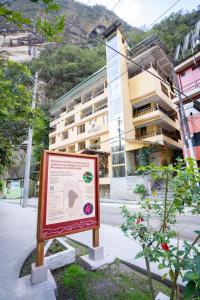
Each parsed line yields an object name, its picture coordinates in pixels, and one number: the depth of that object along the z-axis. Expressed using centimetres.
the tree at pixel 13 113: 599
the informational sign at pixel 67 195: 262
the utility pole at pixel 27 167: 1166
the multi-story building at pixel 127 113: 1711
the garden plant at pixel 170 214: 144
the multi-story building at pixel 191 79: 1309
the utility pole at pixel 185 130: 1175
